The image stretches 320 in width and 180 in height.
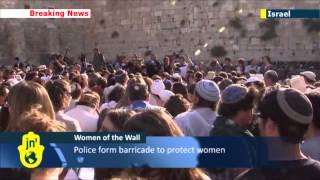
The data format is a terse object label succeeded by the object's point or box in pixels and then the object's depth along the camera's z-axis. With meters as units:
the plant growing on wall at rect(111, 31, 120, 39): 24.80
